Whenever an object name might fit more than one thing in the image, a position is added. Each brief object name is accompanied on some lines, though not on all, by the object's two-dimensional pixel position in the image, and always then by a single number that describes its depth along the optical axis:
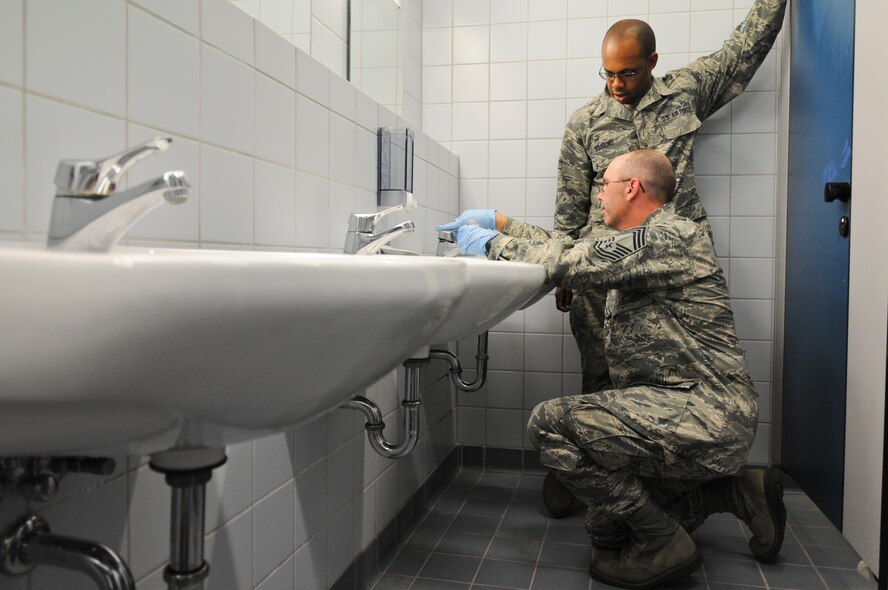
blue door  2.03
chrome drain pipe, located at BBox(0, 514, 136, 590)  0.69
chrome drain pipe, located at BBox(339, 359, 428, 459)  1.46
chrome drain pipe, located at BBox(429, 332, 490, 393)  2.12
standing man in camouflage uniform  2.45
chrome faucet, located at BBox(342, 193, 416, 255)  1.40
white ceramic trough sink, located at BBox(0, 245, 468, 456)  0.41
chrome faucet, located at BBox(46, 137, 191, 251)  0.51
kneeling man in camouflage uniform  1.82
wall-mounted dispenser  1.91
